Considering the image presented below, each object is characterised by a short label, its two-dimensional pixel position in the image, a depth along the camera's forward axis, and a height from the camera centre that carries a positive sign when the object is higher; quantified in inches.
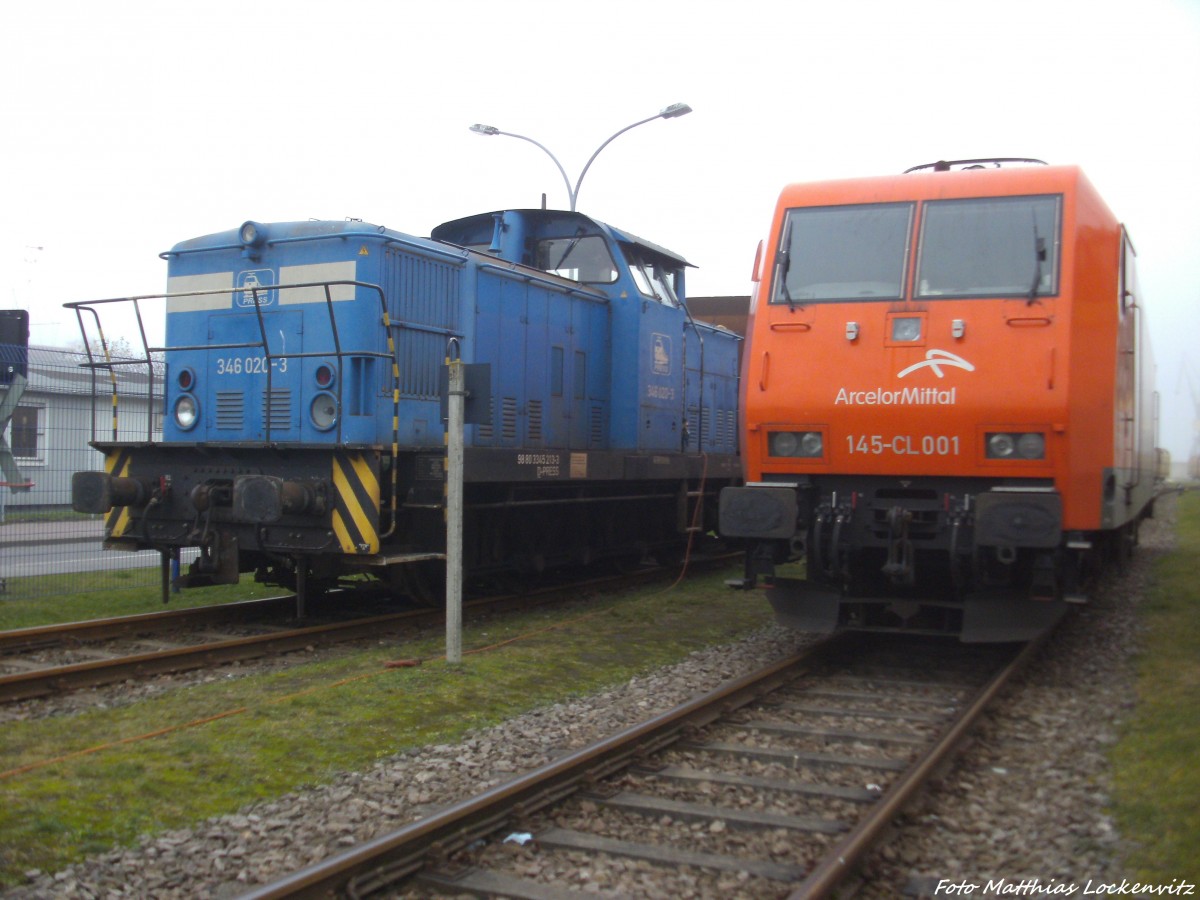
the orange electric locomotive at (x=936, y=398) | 259.8 +16.1
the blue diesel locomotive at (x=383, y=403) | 328.2 +17.5
